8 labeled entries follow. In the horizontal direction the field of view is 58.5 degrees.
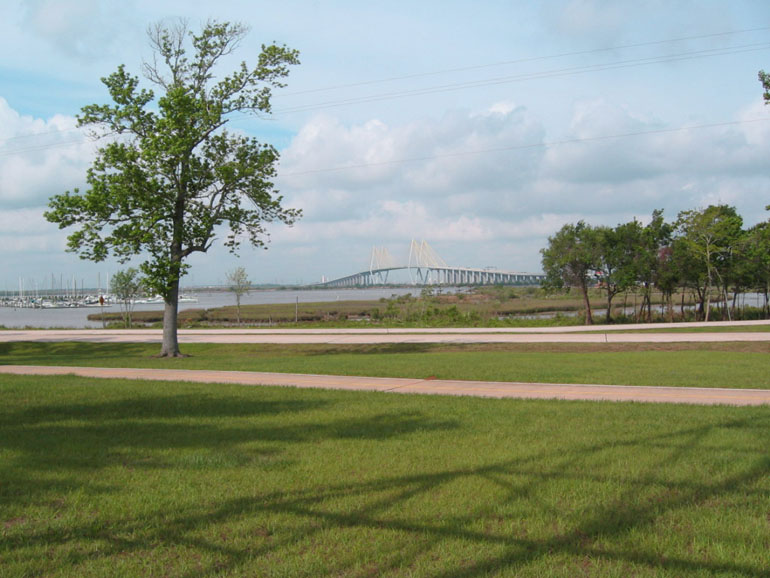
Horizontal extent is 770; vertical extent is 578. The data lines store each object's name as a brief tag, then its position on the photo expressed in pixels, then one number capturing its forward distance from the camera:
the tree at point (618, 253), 39.22
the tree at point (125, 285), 53.25
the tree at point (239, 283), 55.78
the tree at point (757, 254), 36.78
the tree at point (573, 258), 39.84
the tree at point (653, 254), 39.09
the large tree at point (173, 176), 21.02
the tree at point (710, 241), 37.69
